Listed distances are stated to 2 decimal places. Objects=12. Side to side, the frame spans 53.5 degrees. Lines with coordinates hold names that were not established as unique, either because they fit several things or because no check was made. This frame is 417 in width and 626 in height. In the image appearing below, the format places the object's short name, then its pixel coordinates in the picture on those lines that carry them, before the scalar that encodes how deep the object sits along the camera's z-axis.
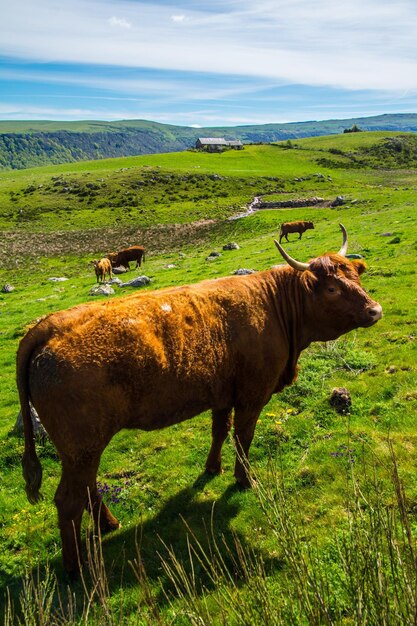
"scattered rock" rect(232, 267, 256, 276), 17.92
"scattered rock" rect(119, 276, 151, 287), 24.12
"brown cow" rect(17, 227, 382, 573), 5.21
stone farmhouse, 172.00
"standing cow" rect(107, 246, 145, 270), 35.22
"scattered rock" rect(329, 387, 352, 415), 8.63
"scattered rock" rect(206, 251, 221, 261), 30.82
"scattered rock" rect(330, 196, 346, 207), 54.61
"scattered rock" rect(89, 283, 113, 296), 22.45
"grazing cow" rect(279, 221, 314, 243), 37.28
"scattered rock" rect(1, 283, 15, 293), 30.30
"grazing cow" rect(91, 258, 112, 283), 28.78
